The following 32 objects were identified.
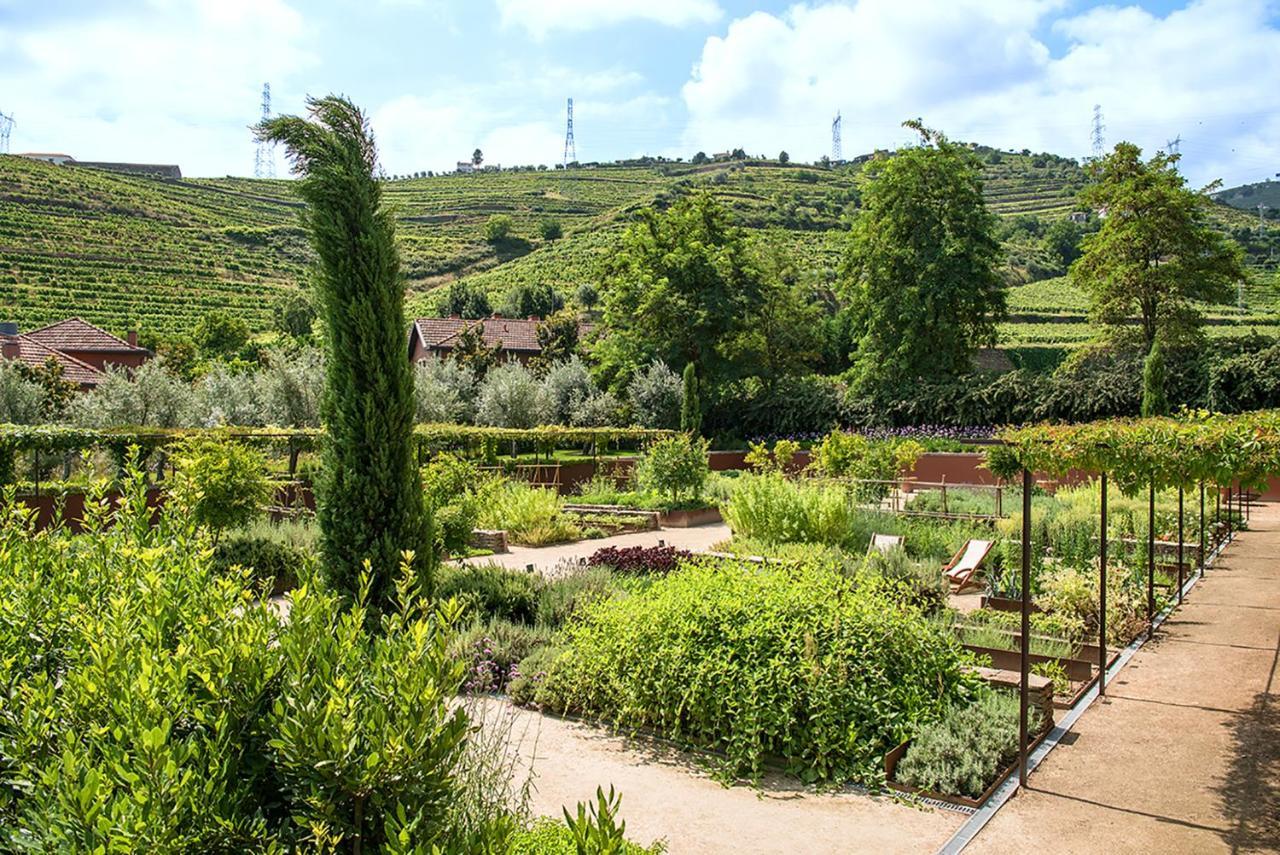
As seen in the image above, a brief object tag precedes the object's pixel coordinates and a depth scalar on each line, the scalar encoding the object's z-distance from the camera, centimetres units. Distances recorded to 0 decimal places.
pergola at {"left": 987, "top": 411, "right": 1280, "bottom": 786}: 534
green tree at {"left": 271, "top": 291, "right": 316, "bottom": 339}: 5512
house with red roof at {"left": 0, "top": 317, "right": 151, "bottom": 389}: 3472
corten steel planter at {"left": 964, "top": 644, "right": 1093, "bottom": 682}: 720
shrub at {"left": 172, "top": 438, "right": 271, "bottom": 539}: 1057
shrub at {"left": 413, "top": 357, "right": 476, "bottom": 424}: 2989
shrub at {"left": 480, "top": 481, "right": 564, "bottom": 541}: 1500
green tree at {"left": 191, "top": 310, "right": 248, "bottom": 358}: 5061
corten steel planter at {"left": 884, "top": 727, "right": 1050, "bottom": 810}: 495
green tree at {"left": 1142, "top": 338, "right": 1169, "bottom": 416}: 2317
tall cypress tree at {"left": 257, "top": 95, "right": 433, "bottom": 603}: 724
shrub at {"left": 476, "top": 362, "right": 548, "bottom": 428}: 3002
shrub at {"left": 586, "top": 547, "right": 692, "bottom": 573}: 1004
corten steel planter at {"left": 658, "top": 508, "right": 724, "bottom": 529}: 1722
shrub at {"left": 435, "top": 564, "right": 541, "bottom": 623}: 830
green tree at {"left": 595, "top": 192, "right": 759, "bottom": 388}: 3183
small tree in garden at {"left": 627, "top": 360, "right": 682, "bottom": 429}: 3011
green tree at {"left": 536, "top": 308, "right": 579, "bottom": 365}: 4109
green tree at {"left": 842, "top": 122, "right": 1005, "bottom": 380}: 2830
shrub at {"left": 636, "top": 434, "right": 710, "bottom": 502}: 1775
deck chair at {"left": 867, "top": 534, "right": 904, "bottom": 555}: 1095
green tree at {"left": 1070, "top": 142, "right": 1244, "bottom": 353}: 2570
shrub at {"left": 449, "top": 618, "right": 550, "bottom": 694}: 659
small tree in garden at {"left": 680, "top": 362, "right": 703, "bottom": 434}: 2700
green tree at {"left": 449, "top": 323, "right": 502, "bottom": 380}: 3550
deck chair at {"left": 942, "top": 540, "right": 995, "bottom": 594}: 1062
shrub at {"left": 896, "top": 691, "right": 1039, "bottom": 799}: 512
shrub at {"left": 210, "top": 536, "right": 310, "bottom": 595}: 1046
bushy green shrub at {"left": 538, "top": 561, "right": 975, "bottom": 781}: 545
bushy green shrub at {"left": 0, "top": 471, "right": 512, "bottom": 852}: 194
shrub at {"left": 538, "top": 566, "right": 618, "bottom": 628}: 805
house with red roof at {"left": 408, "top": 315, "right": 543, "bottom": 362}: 4406
